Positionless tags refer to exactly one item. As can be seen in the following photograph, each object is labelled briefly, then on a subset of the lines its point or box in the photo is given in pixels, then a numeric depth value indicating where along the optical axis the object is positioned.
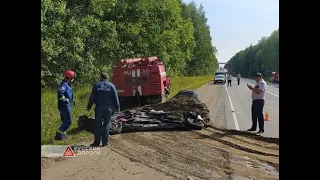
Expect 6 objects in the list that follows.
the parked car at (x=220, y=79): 53.25
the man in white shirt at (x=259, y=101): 10.45
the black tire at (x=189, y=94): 15.84
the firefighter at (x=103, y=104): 8.28
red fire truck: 16.45
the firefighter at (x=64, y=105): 8.84
